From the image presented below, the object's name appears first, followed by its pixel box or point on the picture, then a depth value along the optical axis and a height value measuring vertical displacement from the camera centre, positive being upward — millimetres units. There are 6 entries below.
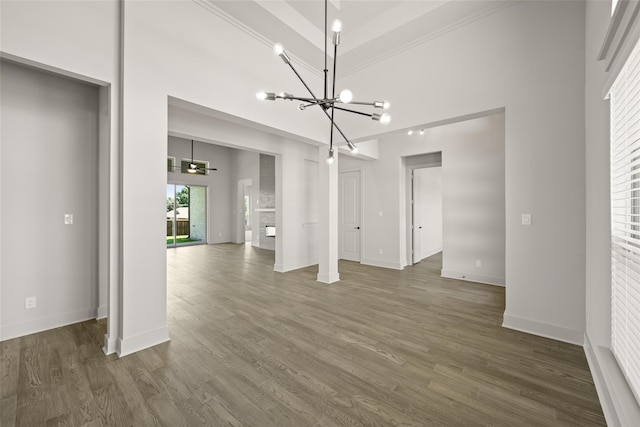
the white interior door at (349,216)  6727 -66
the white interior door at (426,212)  6504 +48
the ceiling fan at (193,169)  7497 +1297
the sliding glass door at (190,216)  9734 -117
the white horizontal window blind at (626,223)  1368 -48
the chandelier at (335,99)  1833 +939
